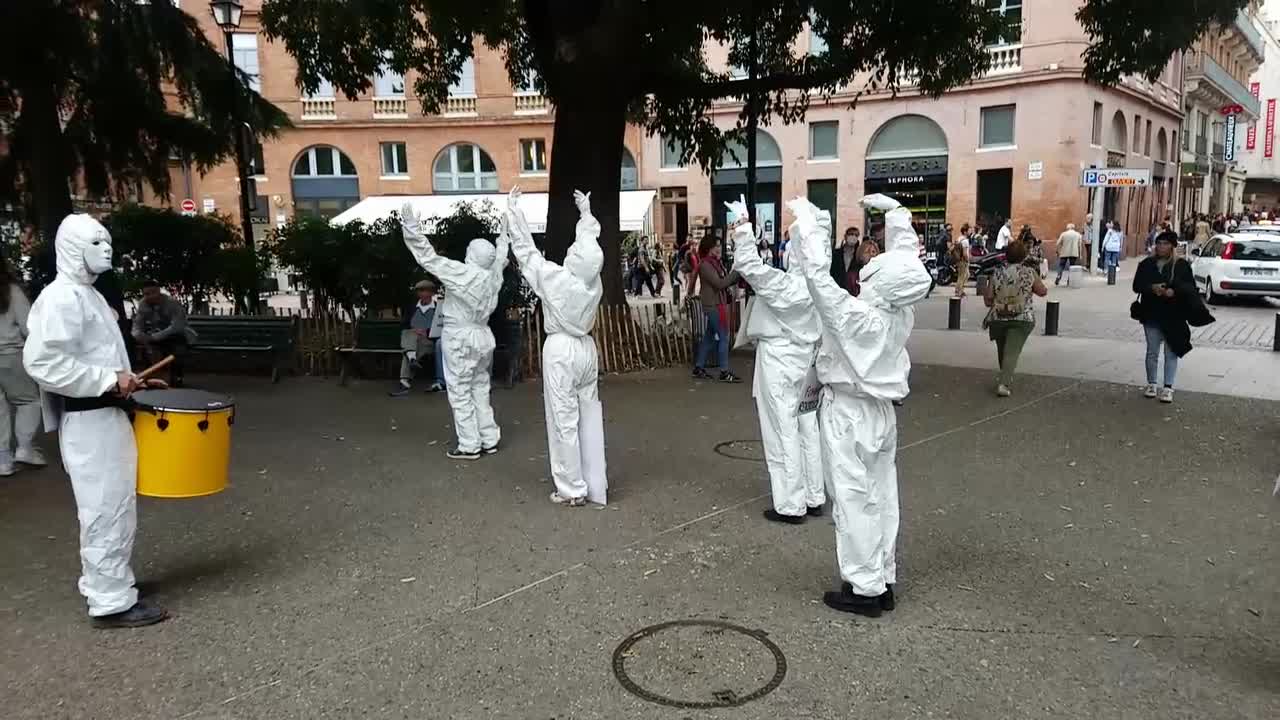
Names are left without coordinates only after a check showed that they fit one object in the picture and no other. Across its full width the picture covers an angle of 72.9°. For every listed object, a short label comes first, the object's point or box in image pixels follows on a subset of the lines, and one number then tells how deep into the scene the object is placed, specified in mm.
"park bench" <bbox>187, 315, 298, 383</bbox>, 10875
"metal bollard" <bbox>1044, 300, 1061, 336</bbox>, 13477
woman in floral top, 9055
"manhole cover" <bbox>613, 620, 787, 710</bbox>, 3527
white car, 16812
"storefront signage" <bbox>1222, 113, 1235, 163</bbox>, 49000
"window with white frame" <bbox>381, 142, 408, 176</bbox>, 33938
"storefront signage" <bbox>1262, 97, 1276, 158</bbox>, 65812
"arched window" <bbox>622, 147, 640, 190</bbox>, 34344
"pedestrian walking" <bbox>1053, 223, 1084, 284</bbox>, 22109
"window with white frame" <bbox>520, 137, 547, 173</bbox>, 33906
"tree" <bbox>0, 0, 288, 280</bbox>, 10344
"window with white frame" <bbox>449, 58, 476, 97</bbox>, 33438
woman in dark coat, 8422
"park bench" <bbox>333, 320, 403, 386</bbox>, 10586
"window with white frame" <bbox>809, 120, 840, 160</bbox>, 31359
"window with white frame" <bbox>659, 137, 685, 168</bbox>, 33094
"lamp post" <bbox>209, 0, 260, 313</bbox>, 12430
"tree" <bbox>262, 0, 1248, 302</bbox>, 10172
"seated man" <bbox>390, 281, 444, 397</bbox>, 9805
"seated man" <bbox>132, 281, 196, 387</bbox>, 9367
